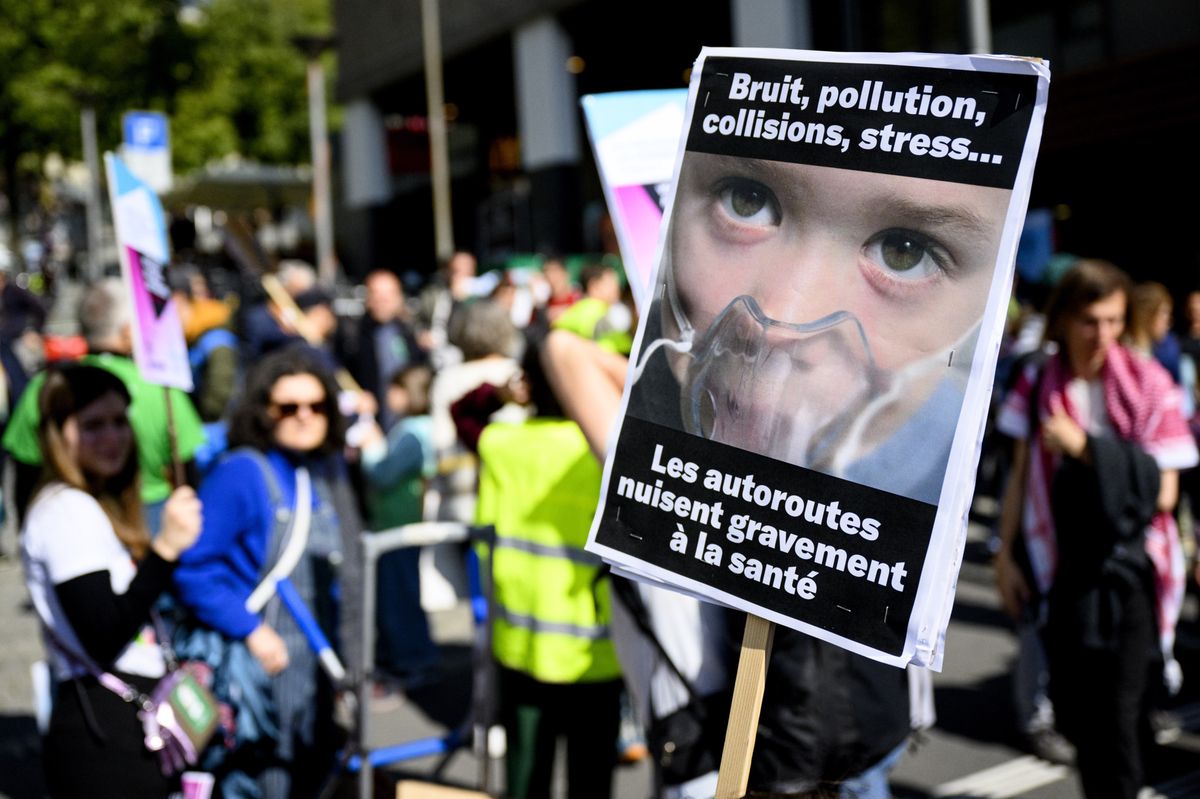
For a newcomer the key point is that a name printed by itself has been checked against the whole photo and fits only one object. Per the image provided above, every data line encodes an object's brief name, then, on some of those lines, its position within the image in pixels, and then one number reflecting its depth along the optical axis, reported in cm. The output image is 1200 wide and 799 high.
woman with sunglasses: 328
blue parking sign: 1094
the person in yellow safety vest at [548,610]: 342
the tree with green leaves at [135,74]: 3075
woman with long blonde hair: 281
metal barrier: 317
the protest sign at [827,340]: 166
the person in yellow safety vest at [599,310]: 648
